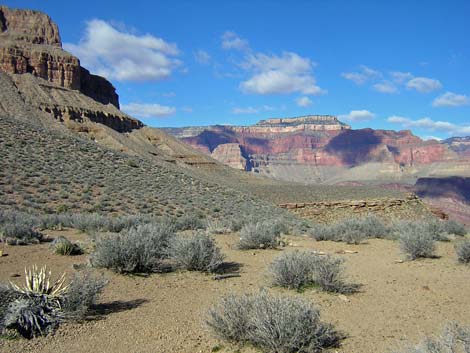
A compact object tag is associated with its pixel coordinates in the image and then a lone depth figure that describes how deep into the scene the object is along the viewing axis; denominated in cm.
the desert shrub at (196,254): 881
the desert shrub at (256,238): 1213
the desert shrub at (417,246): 1072
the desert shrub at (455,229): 1789
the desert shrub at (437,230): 1531
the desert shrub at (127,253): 836
